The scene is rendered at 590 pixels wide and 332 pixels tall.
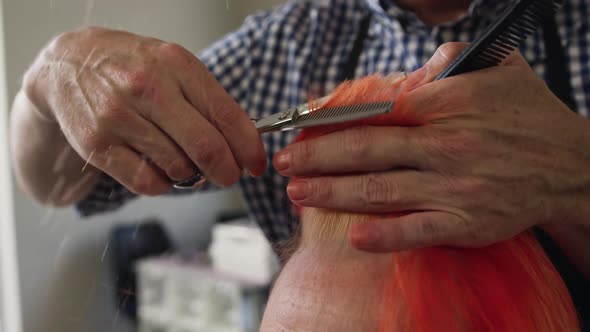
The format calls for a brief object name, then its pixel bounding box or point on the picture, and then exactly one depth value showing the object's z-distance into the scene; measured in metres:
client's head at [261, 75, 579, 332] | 0.30
